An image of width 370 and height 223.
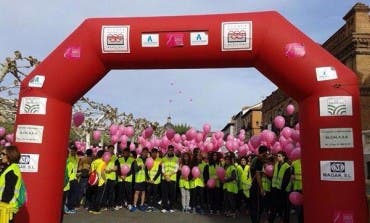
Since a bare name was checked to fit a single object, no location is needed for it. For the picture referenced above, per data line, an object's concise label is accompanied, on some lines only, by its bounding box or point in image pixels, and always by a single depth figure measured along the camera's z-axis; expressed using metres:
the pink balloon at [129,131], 14.23
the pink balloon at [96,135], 15.29
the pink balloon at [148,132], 13.99
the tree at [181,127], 53.73
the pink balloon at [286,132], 10.66
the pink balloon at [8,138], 15.80
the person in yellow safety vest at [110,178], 11.46
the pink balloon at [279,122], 11.22
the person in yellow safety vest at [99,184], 11.17
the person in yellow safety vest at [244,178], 10.43
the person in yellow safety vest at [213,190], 11.38
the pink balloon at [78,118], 10.48
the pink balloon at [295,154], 8.59
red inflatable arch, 6.86
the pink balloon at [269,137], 11.57
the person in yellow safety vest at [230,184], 10.73
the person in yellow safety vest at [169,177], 11.49
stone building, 20.20
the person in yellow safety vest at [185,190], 11.31
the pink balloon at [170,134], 14.90
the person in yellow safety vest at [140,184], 11.44
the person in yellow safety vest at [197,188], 11.32
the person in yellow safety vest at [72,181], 10.52
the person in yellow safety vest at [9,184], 5.67
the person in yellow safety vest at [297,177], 8.44
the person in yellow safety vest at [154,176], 11.59
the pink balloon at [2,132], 16.45
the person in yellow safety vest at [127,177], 11.55
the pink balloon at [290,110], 11.72
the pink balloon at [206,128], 14.84
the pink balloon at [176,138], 15.49
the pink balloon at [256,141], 12.13
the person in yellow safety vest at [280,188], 8.66
